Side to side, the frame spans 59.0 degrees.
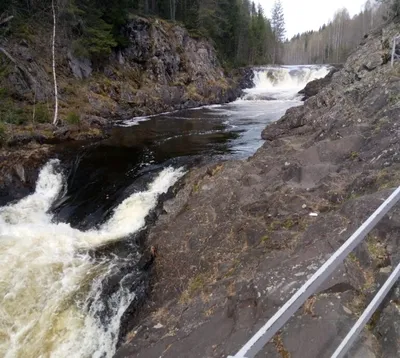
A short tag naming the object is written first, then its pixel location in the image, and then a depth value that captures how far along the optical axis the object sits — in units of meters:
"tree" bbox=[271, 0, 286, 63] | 94.72
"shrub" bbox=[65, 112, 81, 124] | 17.69
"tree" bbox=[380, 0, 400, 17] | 17.37
